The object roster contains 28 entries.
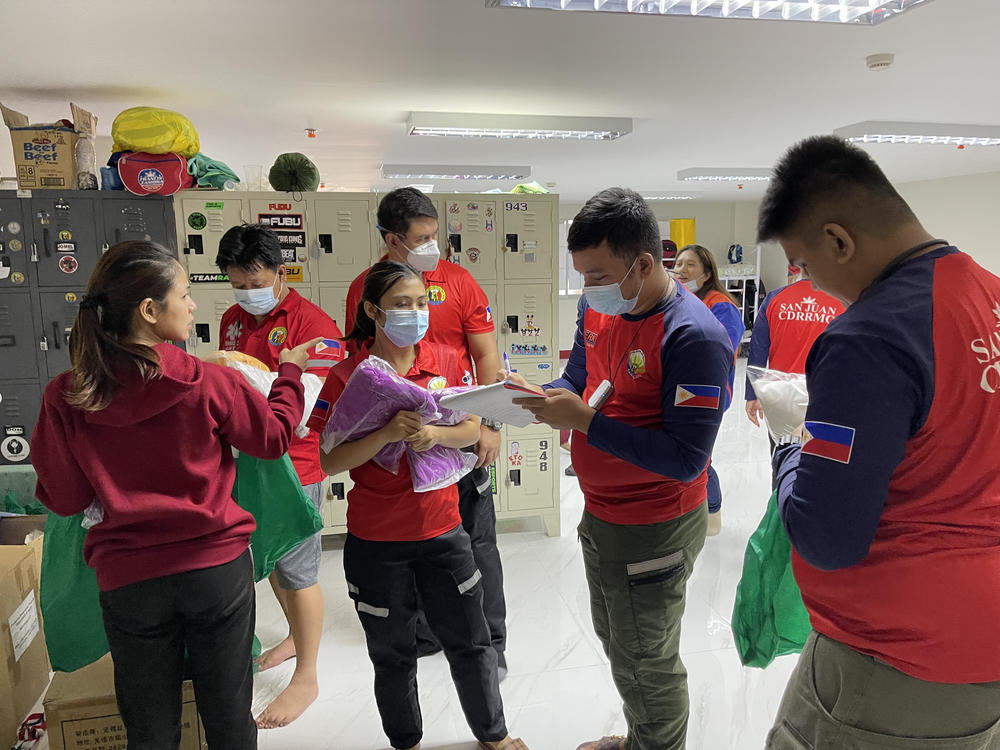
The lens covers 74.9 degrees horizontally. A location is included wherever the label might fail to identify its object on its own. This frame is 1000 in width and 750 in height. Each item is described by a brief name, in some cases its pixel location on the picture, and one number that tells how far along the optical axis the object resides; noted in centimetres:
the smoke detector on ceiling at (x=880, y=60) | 371
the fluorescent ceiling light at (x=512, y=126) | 515
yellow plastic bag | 355
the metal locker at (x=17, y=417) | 376
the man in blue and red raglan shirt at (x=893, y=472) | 89
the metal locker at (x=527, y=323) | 397
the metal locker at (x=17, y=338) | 370
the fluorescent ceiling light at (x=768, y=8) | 289
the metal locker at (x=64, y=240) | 367
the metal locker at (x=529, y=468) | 397
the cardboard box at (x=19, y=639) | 217
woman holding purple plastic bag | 175
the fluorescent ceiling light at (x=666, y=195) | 1111
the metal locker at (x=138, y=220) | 369
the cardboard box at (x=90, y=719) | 189
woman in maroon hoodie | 139
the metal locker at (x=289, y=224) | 372
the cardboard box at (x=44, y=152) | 359
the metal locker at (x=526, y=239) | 391
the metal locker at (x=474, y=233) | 385
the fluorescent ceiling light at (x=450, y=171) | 743
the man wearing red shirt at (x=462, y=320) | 232
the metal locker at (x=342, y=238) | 379
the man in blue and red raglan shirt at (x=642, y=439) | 146
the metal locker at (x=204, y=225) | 371
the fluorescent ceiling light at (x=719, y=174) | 838
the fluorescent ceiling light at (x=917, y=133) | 550
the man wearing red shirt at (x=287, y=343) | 231
